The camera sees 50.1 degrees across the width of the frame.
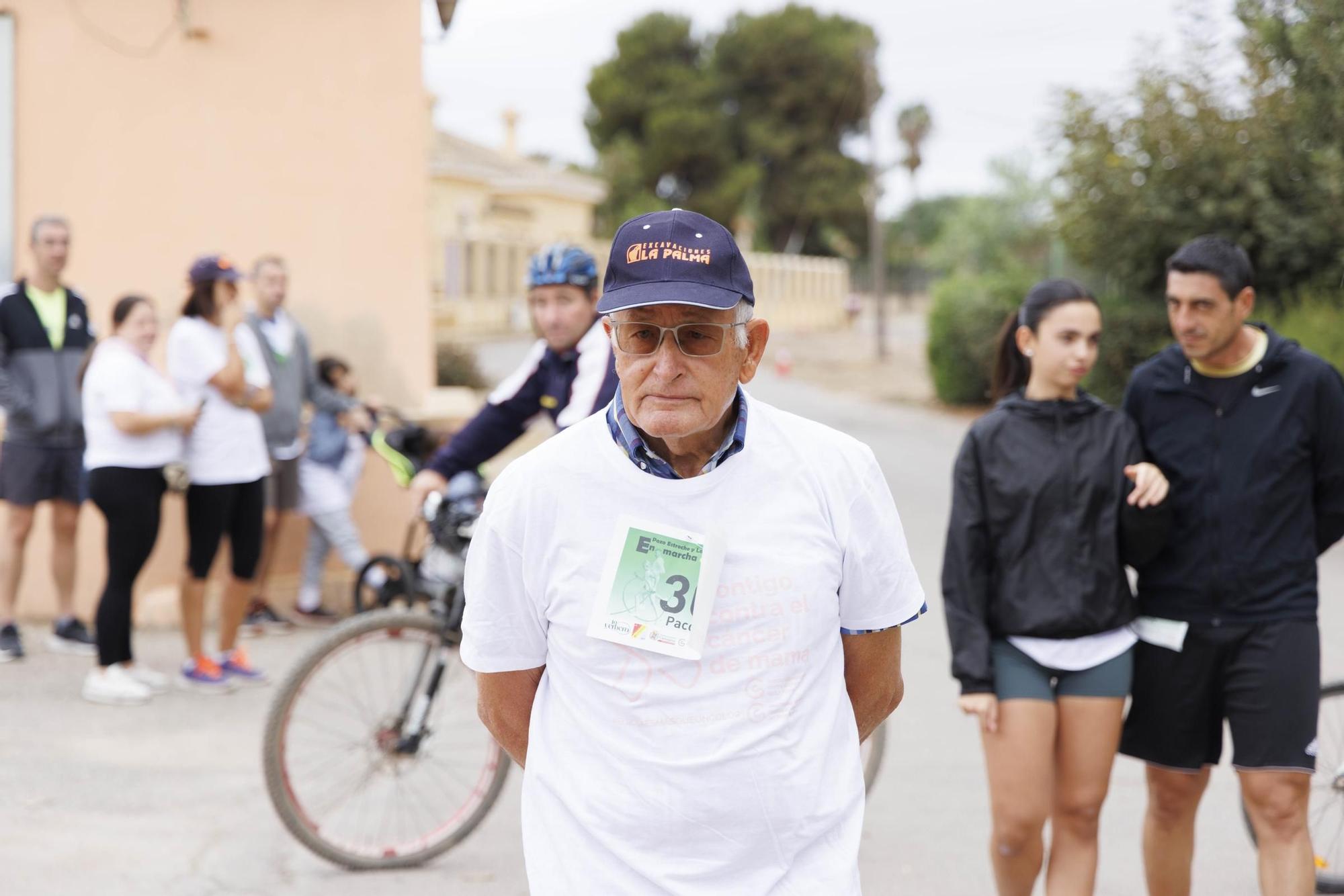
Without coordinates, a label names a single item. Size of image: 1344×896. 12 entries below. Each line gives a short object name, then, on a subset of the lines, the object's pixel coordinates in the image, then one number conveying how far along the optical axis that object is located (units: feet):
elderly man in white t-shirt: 7.44
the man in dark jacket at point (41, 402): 23.61
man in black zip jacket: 12.06
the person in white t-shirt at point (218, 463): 22.21
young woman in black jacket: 12.07
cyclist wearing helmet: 14.80
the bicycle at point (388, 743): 15.03
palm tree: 157.69
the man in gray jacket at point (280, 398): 25.52
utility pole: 114.83
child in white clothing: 26.45
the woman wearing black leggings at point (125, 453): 21.20
